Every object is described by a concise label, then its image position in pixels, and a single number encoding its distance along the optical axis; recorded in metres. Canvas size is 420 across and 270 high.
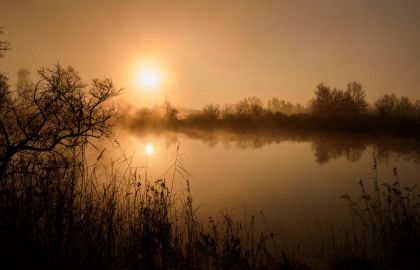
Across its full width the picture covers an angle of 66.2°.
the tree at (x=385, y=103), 36.65
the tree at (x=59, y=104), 6.18
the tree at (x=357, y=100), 45.81
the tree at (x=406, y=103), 69.26
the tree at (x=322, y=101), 46.06
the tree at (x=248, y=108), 49.17
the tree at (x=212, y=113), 52.88
